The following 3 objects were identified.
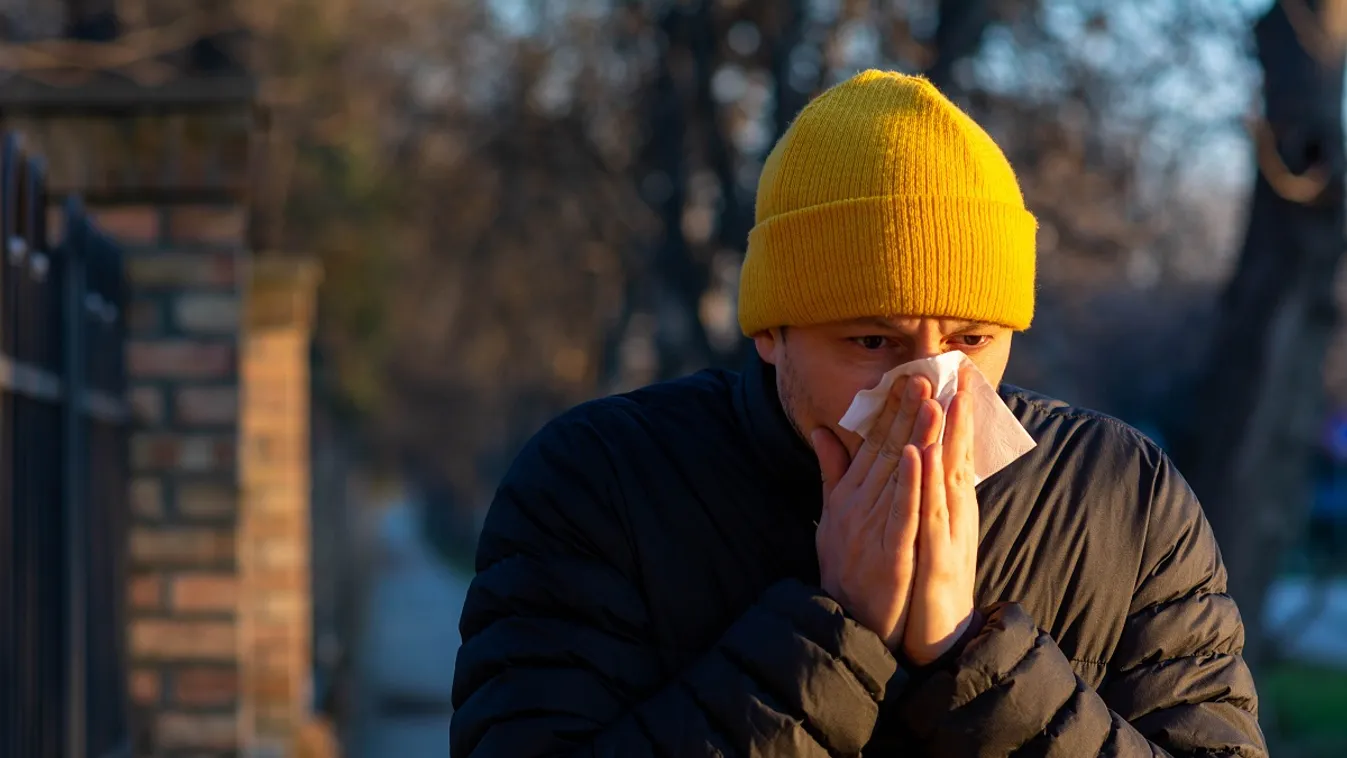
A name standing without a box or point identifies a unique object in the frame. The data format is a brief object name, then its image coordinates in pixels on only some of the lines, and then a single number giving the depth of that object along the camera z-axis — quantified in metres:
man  4.04
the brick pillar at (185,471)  9.20
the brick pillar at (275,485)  13.57
